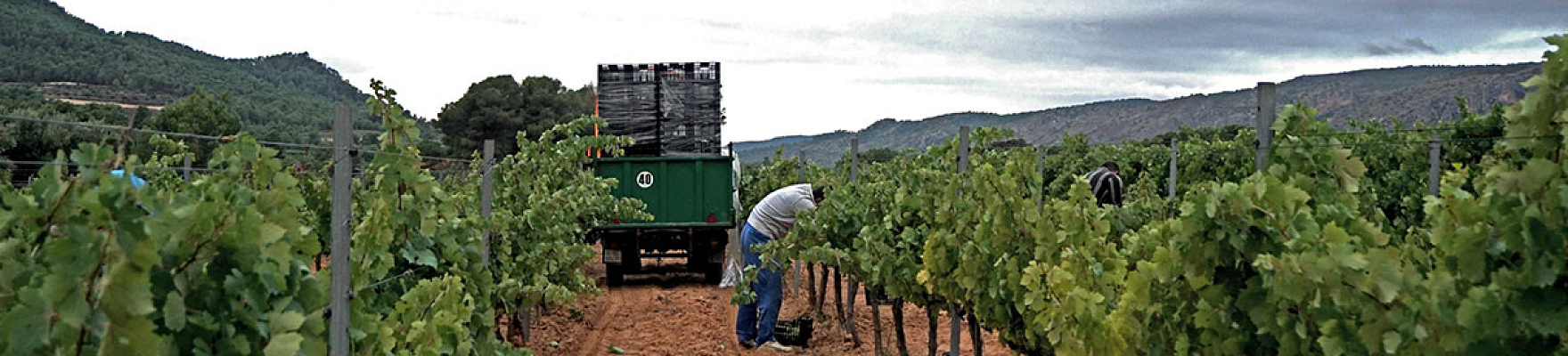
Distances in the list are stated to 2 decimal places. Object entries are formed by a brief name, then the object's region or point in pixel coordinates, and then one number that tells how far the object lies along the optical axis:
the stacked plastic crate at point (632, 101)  15.28
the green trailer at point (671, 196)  13.36
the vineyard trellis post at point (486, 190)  6.93
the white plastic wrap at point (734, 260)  14.12
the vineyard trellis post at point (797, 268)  12.81
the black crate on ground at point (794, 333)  9.27
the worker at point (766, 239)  9.23
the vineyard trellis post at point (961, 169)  7.14
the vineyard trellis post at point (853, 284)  9.37
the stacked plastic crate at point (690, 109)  15.66
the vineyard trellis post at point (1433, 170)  7.23
